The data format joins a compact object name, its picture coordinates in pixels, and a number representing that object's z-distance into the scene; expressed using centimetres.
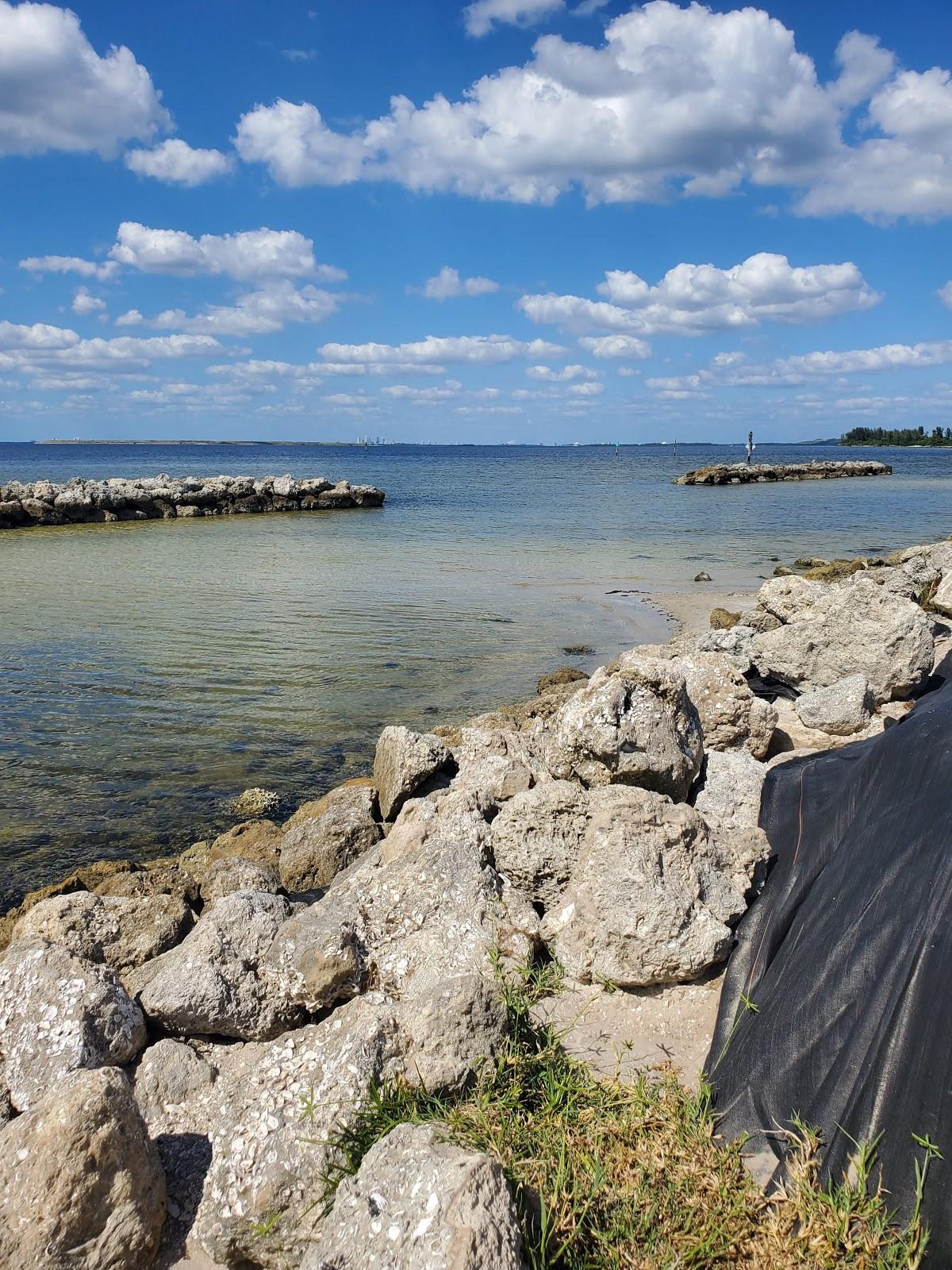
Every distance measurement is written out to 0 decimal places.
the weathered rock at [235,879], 569
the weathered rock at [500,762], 532
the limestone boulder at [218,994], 392
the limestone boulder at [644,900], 394
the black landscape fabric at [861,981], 291
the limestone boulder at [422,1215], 240
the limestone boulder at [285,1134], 303
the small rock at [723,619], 1390
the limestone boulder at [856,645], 750
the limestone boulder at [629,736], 481
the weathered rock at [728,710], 614
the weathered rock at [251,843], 641
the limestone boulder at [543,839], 443
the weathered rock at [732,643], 873
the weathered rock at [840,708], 662
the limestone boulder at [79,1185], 283
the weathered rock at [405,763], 622
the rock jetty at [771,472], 6556
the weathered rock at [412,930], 396
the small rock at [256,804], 769
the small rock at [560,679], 1122
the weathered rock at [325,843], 603
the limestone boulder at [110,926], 473
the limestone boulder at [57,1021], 362
